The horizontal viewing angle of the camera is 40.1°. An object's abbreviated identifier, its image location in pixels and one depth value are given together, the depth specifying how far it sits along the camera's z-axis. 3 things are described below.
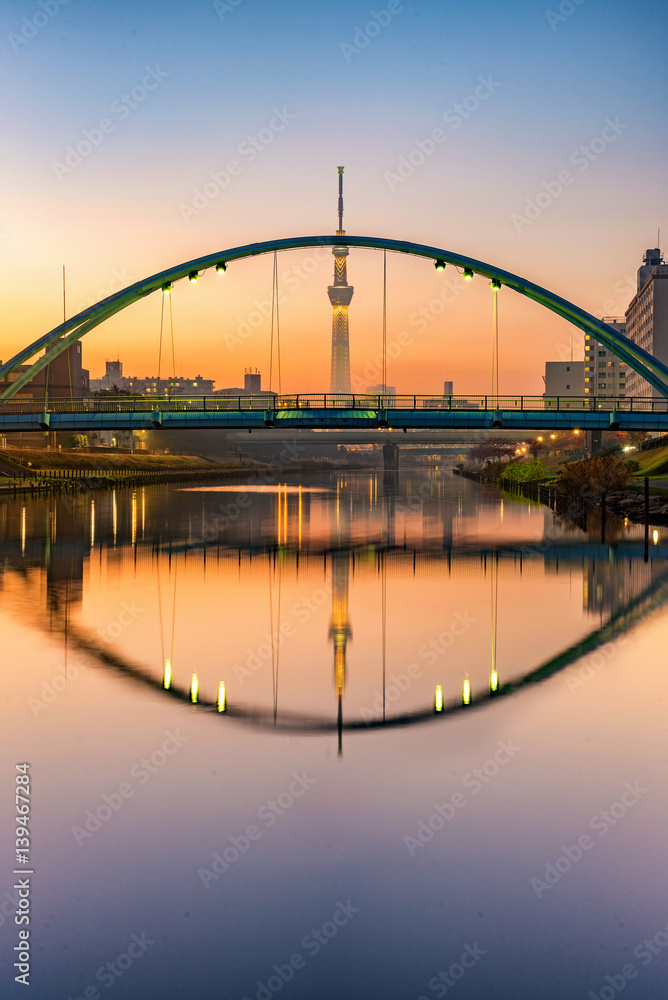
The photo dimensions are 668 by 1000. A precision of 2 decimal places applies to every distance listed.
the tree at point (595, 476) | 85.69
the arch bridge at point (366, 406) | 60.12
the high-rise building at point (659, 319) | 197.75
